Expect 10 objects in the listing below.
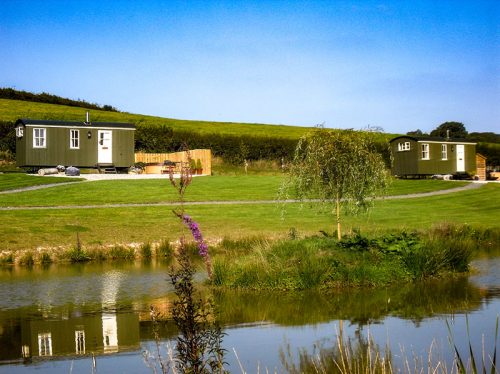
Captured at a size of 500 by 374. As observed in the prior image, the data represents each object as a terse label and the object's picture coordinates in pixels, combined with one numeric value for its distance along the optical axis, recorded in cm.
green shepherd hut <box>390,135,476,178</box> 5691
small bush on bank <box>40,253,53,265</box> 2166
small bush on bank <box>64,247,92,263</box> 2191
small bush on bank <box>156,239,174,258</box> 2279
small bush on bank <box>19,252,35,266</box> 2141
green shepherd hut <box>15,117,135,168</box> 4725
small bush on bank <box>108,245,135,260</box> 2241
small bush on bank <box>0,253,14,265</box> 2131
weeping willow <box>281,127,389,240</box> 1806
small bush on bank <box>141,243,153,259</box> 2255
